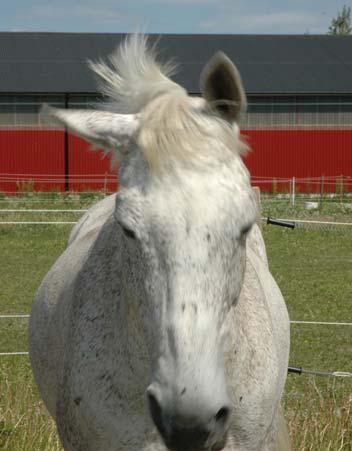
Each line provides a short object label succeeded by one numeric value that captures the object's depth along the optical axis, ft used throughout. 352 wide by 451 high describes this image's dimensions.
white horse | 14.82
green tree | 508.42
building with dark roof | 213.18
